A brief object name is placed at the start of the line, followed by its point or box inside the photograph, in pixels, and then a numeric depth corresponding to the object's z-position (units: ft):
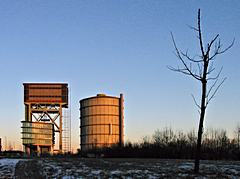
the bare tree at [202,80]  78.18
